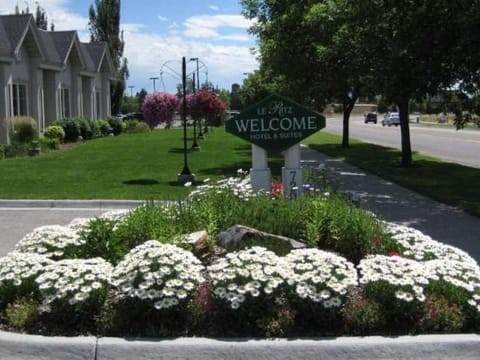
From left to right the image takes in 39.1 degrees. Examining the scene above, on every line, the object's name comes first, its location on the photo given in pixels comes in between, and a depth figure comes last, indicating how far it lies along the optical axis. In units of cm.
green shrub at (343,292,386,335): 468
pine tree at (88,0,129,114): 6359
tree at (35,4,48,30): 6792
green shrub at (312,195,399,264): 612
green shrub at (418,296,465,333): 470
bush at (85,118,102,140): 3477
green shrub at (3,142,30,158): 2319
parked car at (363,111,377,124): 8765
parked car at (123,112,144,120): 6381
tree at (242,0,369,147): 1761
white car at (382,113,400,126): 7388
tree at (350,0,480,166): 1139
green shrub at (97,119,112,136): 3834
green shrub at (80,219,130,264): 592
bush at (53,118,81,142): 3094
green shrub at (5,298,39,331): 476
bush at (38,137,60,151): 2622
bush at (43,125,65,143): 2850
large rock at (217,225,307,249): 605
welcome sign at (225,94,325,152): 845
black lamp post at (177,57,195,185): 1516
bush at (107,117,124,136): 4169
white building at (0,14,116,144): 2614
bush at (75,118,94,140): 3278
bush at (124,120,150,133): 4569
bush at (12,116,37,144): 2527
